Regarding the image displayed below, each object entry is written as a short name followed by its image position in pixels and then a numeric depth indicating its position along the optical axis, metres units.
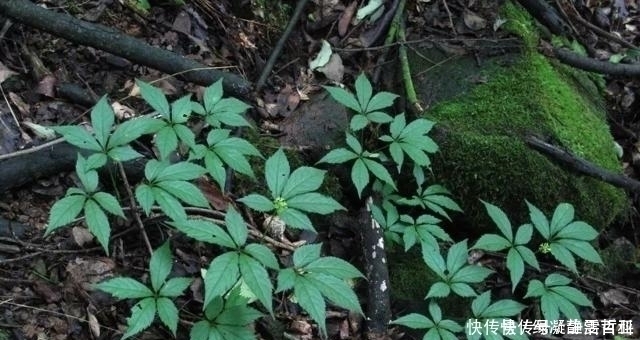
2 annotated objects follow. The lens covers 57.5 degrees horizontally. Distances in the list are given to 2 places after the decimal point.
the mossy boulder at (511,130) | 3.16
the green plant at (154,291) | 1.93
